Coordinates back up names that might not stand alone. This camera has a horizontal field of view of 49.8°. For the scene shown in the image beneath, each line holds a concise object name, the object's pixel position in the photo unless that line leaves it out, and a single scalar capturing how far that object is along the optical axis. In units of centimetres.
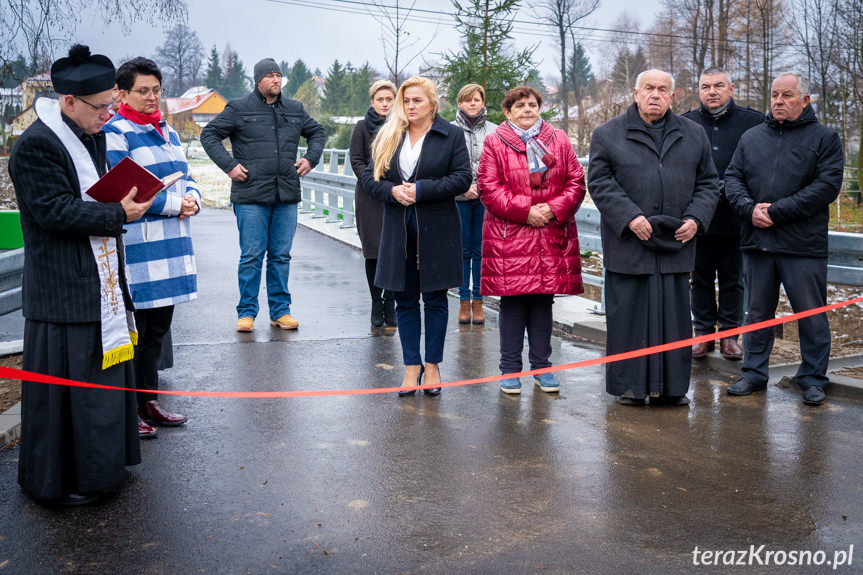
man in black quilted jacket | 816
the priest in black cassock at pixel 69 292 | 412
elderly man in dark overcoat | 586
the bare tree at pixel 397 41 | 1828
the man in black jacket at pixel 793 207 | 596
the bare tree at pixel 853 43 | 2509
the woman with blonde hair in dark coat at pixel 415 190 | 600
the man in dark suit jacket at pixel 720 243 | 688
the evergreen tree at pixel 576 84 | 5497
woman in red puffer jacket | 614
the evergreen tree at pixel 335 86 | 8218
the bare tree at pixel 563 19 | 5488
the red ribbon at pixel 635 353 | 550
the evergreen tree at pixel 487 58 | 1823
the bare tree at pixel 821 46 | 3111
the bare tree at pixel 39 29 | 773
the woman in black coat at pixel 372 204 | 834
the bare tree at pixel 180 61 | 8831
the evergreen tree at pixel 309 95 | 8706
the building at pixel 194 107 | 8575
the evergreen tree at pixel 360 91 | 7140
